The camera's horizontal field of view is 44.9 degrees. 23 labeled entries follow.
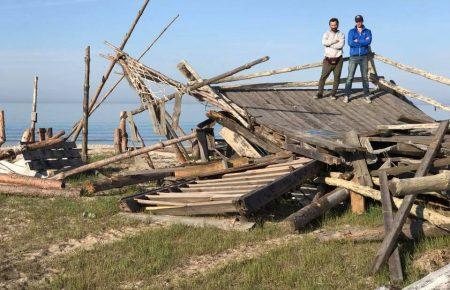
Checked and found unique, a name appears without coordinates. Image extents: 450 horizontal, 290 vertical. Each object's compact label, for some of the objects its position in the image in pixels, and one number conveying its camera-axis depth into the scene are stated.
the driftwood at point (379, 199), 8.48
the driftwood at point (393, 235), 6.97
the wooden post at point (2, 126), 20.35
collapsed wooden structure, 9.67
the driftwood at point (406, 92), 15.54
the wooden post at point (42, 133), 21.58
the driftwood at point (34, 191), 12.47
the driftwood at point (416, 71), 15.28
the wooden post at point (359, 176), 10.52
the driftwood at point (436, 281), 4.86
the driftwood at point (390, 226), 6.66
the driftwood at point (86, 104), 17.81
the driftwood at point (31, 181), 12.57
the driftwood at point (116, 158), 13.73
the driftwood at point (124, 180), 12.37
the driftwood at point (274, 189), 9.09
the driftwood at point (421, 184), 5.05
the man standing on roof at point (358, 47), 15.70
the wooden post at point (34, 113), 19.20
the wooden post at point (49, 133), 22.27
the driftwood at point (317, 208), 9.12
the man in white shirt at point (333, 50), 14.99
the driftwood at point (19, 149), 14.39
